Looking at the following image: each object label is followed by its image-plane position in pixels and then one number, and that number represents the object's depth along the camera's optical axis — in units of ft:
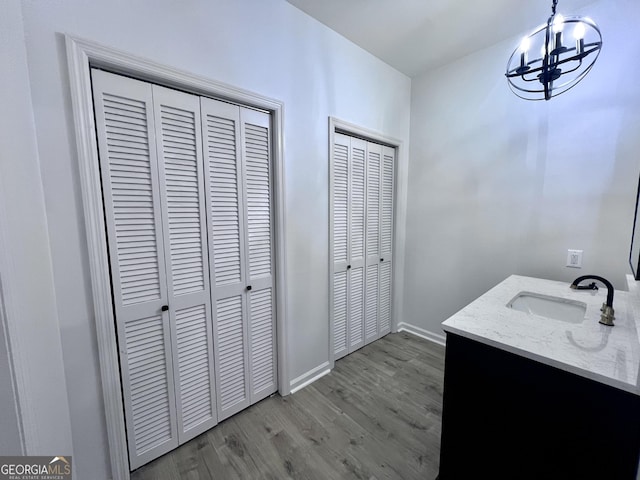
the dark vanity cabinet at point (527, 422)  2.67
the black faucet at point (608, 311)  3.68
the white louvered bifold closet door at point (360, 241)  7.13
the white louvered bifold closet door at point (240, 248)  4.87
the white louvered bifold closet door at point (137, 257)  3.80
